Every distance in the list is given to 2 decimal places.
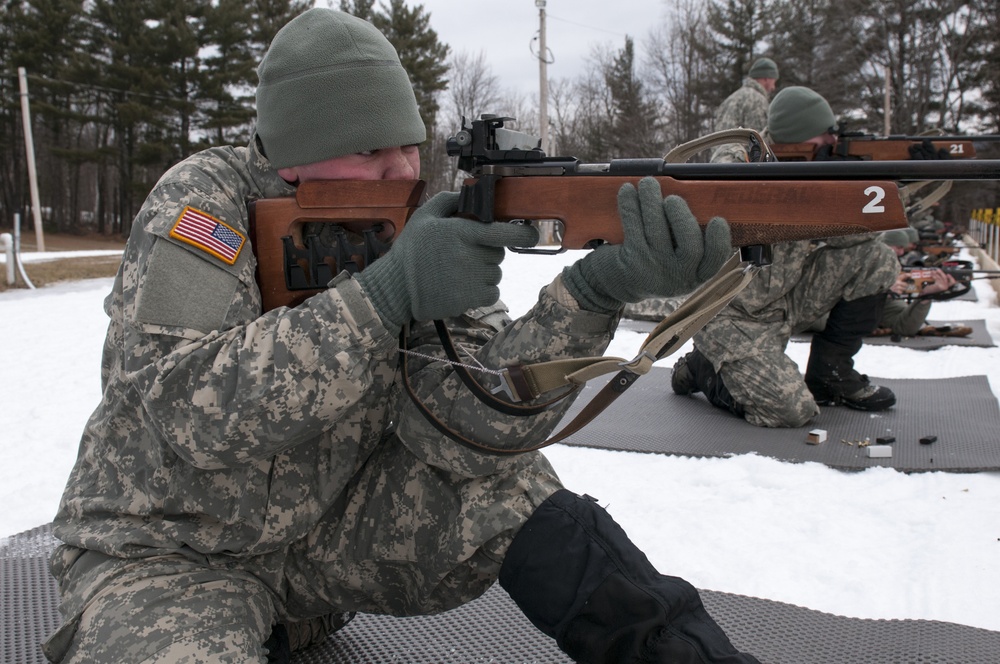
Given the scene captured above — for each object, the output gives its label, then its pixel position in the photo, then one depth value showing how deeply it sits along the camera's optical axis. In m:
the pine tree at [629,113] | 33.47
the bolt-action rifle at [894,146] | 5.69
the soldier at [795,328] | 4.62
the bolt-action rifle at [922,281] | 7.18
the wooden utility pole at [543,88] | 19.38
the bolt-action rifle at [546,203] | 1.82
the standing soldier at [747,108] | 9.34
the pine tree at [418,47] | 31.44
